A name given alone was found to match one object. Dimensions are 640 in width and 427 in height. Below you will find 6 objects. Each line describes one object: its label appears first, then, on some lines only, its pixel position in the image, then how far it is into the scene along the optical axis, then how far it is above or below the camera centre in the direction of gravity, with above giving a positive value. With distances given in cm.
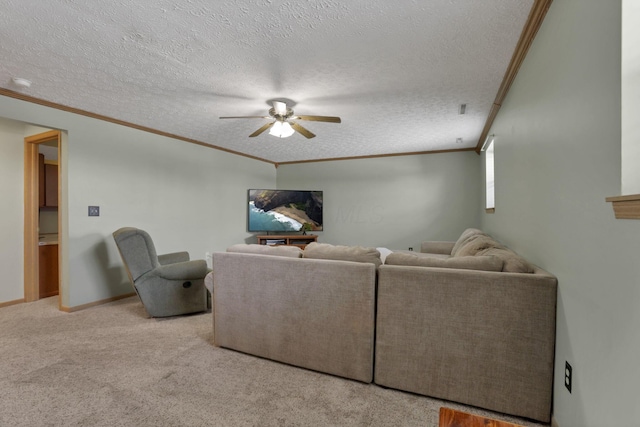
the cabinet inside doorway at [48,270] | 381 -79
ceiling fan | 288 +93
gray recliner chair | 296 -69
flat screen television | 587 +2
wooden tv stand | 570 -53
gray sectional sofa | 155 -66
